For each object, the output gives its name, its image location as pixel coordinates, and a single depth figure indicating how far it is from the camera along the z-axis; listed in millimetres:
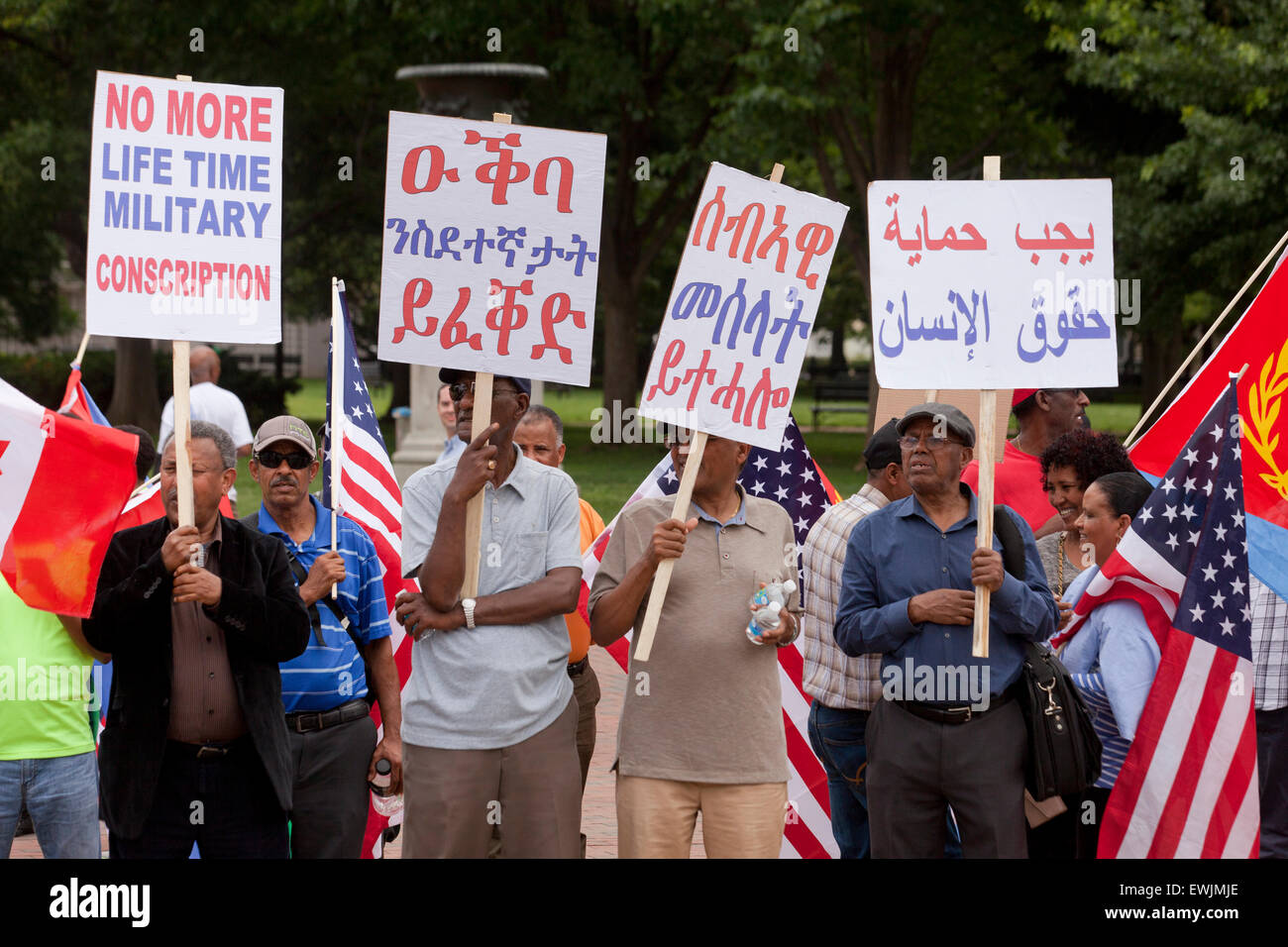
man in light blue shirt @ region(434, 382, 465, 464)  6949
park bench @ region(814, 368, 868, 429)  43375
